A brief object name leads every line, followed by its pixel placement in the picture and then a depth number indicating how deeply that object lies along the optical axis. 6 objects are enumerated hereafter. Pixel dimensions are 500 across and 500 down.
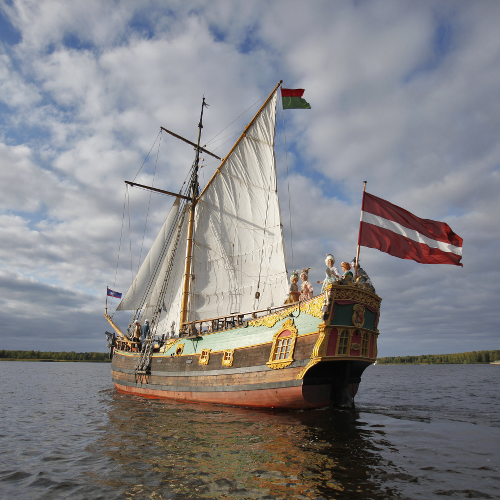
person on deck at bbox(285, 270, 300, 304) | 16.12
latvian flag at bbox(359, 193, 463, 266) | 13.38
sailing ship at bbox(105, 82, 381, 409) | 13.80
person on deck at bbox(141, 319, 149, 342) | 23.78
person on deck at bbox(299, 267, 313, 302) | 14.99
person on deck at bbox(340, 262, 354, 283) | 13.62
